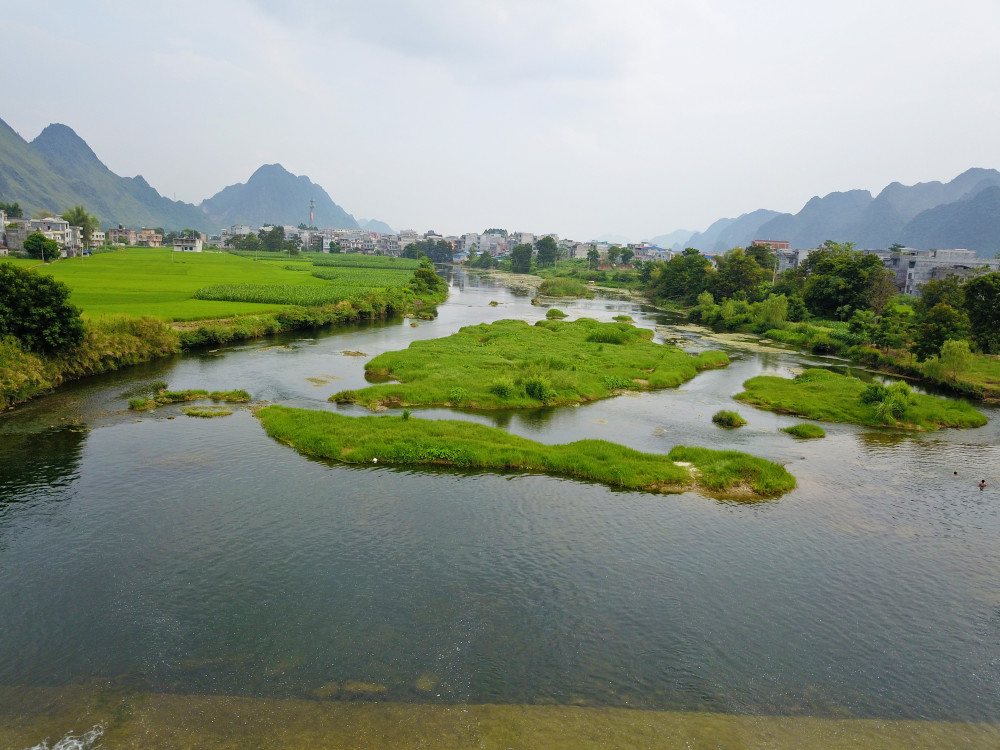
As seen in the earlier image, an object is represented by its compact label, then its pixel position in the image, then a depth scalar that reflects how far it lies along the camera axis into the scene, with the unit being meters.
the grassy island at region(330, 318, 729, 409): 36.56
